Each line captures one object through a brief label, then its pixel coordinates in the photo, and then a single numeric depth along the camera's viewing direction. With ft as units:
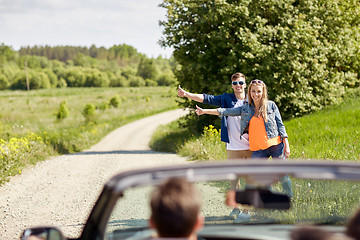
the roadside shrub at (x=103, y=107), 193.08
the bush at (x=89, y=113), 139.13
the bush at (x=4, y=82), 412.36
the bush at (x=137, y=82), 481.46
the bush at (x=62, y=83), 470.39
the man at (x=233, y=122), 21.09
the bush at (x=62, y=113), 153.79
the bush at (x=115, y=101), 208.44
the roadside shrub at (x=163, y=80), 469.57
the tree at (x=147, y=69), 510.58
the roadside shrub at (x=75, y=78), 493.48
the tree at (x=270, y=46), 55.72
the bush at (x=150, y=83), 474.08
